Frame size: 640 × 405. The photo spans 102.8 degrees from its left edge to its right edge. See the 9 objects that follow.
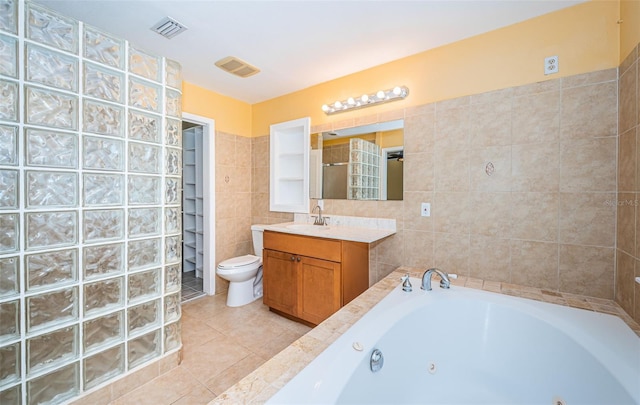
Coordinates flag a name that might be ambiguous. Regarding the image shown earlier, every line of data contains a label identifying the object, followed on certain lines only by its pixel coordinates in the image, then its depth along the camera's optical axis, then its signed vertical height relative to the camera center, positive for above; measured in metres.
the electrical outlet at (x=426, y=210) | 2.01 -0.06
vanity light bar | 2.12 +0.91
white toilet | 2.55 -0.76
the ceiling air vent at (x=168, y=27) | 1.71 +1.20
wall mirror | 2.19 +0.37
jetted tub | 0.93 -0.67
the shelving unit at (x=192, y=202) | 3.44 -0.02
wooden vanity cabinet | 1.99 -0.61
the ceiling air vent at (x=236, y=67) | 2.21 +1.22
